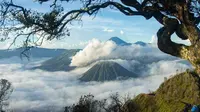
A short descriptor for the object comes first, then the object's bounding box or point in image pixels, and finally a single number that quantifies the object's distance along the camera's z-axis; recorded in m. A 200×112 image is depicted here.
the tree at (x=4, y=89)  61.55
